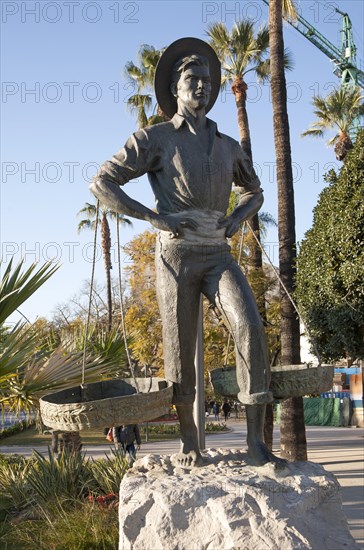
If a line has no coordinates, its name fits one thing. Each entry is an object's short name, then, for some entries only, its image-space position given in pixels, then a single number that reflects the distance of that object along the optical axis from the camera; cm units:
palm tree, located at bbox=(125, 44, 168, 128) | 1933
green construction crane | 5222
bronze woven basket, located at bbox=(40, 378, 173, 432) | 351
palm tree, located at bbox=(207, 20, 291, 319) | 1681
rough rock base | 355
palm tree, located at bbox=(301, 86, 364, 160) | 2206
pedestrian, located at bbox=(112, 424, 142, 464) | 1105
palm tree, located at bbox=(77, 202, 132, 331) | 3195
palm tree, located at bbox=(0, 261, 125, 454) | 661
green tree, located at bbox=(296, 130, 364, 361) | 1107
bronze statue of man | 392
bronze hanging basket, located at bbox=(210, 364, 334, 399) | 390
